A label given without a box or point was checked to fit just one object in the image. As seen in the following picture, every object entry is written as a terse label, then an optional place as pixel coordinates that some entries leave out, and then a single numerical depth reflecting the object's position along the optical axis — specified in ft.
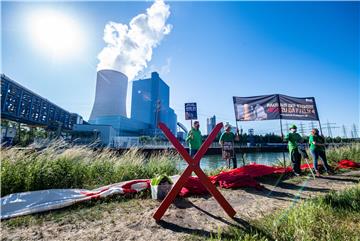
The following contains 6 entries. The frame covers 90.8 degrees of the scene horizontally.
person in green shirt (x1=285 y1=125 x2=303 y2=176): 19.25
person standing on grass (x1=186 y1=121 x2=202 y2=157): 19.08
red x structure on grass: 7.53
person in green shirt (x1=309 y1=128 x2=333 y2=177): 19.83
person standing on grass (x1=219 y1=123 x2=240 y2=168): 22.16
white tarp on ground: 9.09
